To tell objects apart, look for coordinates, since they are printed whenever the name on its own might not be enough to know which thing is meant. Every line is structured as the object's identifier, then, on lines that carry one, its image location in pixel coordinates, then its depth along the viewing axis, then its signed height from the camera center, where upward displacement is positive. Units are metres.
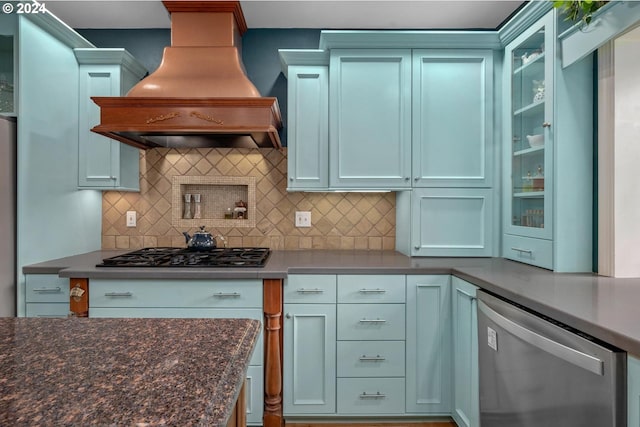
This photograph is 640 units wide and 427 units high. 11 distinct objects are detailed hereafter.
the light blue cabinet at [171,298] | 2.00 -0.42
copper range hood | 2.09 +0.65
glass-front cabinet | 1.93 +0.45
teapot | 2.54 -0.17
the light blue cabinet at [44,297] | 2.07 -0.43
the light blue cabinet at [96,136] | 2.46 +0.49
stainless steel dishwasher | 1.00 -0.48
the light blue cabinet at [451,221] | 2.38 -0.03
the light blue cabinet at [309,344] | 2.07 -0.68
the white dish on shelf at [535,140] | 2.01 +0.40
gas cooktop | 2.07 -0.25
